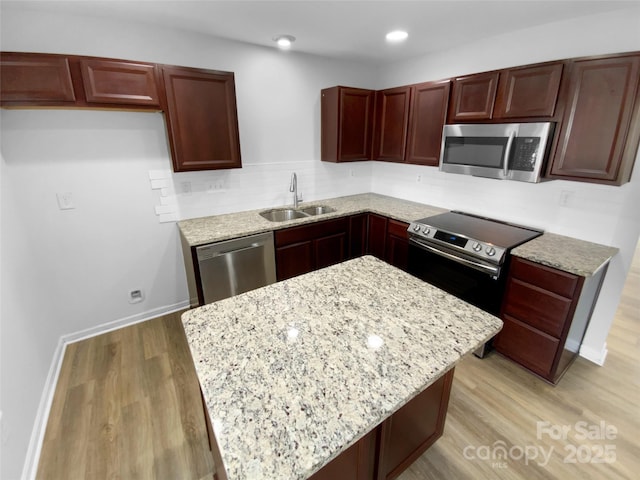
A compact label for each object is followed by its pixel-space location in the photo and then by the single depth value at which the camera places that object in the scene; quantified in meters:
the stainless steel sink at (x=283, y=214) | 3.23
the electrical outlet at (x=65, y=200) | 2.27
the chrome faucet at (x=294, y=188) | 3.25
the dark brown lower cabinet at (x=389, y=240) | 2.97
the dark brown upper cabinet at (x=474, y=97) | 2.32
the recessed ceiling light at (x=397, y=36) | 2.43
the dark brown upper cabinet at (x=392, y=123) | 3.05
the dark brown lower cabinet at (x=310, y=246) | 2.80
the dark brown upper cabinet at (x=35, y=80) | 1.80
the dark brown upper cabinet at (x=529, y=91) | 2.00
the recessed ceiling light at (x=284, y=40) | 2.52
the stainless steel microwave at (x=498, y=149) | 2.08
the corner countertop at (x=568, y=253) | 1.88
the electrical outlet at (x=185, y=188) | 2.71
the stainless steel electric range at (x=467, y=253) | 2.18
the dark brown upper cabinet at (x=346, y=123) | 3.13
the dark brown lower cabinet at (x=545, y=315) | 1.93
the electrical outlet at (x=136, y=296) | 2.74
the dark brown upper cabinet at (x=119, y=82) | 1.99
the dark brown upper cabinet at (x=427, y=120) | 2.70
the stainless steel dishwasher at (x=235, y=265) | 2.41
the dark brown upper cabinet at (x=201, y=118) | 2.28
